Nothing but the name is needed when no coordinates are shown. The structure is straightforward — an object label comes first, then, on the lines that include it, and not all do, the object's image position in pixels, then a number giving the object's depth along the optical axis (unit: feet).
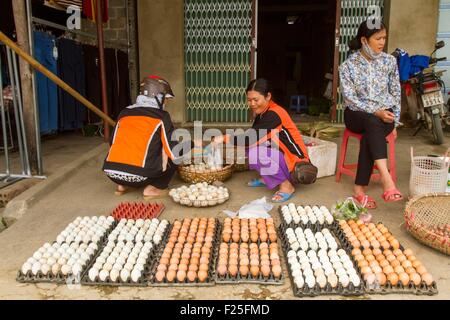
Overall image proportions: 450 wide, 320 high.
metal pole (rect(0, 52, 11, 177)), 12.23
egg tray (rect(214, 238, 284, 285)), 7.48
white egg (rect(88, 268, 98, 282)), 7.52
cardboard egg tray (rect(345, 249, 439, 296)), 7.11
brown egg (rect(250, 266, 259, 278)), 7.59
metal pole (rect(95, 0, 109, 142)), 17.10
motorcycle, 18.21
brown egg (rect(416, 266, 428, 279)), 7.39
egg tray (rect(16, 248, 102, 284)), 7.53
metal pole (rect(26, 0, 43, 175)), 12.38
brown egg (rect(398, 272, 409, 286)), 7.22
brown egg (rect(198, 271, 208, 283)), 7.48
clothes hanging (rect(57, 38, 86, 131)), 18.62
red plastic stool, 12.15
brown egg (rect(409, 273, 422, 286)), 7.20
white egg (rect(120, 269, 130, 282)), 7.48
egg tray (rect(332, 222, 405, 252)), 8.65
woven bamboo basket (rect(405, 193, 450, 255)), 8.41
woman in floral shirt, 11.05
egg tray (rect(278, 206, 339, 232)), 9.61
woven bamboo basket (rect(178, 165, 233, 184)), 12.89
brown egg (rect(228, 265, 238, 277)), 7.59
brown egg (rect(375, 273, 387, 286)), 7.24
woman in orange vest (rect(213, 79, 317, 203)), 11.54
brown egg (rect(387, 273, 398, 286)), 7.23
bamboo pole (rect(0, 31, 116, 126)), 11.41
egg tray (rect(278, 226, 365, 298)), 7.09
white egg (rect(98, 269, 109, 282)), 7.49
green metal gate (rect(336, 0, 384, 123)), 22.54
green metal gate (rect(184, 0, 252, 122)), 23.35
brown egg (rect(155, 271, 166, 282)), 7.47
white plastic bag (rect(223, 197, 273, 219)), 10.46
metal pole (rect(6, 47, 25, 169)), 12.32
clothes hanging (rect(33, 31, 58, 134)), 17.01
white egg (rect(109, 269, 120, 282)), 7.48
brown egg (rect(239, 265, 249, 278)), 7.61
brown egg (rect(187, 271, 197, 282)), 7.47
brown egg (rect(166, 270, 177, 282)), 7.47
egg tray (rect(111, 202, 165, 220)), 10.41
